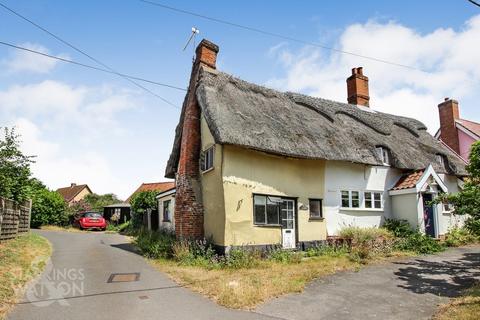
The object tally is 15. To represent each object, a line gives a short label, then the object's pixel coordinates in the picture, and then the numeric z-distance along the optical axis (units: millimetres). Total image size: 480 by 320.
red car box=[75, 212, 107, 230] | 30156
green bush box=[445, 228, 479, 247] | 16859
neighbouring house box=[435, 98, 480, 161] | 26516
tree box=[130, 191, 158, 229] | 26906
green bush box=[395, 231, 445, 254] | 15039
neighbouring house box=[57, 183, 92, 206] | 55438
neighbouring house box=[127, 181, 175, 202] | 41888
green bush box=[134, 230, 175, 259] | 14050
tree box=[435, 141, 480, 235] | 9664
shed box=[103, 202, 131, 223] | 36406
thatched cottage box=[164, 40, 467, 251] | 13602
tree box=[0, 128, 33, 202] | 16188
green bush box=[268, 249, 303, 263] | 12922
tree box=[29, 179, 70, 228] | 30688
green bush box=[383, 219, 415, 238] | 16606
